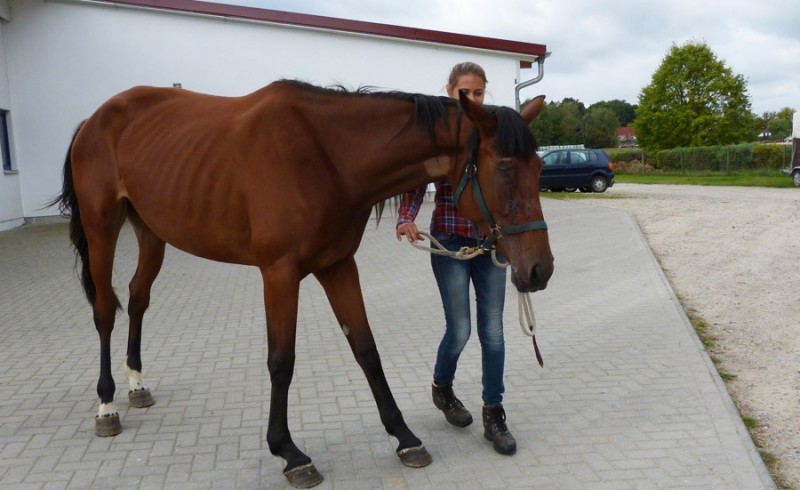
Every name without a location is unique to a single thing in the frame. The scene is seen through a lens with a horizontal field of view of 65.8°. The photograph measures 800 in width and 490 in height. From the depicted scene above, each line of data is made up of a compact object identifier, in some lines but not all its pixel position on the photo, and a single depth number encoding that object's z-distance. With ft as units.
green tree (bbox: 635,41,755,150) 137.59
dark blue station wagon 73.00
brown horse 8.21
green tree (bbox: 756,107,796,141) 224.33
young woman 10.13
